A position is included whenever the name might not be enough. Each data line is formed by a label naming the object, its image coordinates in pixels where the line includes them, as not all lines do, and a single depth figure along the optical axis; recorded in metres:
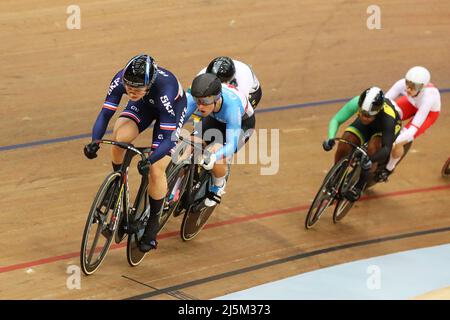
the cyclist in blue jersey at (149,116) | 9.16
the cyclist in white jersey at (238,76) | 11.48
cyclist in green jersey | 11.43
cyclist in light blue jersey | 9.95
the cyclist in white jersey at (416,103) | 12.63
